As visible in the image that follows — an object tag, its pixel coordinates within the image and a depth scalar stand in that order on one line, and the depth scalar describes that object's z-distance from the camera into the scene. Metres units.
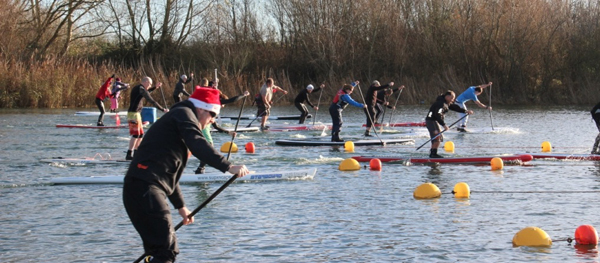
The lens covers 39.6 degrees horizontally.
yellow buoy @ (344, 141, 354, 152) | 20.20
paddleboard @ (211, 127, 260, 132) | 26.56
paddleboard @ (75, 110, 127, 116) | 34.05
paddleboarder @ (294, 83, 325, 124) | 28.86
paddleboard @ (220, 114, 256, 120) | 32.06
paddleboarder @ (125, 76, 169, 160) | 16.34
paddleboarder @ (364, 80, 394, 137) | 24.86
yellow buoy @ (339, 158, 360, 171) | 16.34
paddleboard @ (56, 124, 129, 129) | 28.58
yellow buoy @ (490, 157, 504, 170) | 16.33
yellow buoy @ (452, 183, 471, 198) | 12.71
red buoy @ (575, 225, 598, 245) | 9.16
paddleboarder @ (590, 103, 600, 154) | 17.28
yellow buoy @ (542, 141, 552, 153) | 19.95
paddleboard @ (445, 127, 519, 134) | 26.03
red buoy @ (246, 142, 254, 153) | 19.98
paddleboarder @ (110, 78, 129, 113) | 26.90
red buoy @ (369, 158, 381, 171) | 16.42
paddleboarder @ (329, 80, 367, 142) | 20.41
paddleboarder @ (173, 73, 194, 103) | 28.62
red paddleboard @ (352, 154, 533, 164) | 17.25
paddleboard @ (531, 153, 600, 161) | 17.50
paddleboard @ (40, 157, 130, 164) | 16.81
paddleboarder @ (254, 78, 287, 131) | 26.48
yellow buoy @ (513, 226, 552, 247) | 9.14
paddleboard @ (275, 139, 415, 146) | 21.33
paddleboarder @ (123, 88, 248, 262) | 6.16
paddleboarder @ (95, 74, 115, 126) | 28.66
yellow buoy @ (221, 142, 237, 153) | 20.17
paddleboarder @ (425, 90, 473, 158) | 17.41
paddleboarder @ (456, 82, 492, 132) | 25.04
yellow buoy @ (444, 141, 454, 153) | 20.14
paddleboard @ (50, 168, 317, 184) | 13.99
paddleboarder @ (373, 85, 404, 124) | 26.34
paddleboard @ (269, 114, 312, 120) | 31.96
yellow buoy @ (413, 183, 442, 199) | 12.59
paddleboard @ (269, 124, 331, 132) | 27.61
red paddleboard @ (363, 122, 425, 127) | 28.78
